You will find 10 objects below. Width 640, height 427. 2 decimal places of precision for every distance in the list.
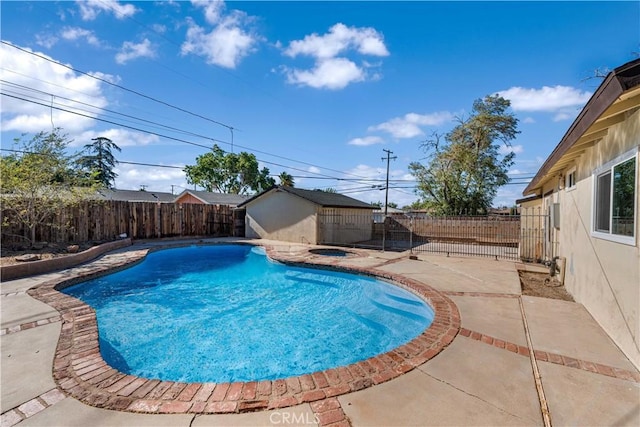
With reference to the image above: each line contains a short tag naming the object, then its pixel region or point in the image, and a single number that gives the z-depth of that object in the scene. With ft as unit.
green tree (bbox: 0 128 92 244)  29.37
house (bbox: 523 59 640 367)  9.95
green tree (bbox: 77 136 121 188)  111.75
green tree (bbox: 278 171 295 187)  129.39
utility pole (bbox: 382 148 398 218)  94.32
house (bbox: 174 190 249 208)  87.39
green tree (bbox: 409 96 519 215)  72.18
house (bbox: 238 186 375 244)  50.98
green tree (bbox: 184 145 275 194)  116.06
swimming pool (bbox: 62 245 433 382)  14.57
